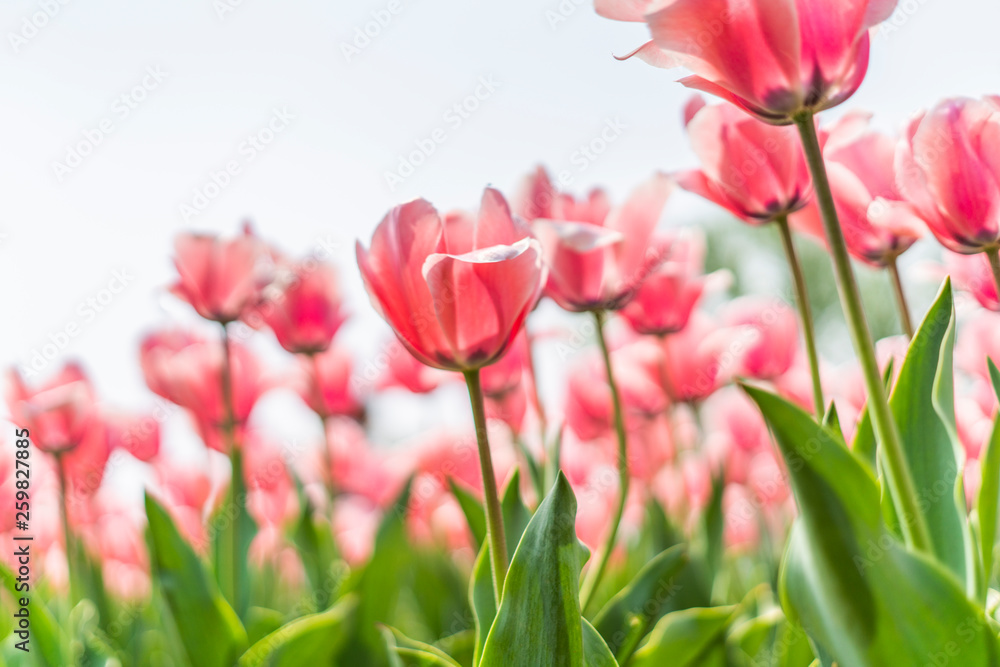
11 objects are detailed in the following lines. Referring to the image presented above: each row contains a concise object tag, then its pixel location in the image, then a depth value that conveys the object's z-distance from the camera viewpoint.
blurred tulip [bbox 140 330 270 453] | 2.06
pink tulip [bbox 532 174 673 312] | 1.63
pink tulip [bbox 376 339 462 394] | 2.19
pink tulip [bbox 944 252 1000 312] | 1.57
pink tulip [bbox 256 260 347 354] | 1.96
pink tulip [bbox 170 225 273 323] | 1.73
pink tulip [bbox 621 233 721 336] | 1.79
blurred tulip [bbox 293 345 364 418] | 2.53
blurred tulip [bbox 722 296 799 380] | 2.05
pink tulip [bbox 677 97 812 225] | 1.52
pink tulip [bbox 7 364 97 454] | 2.00
